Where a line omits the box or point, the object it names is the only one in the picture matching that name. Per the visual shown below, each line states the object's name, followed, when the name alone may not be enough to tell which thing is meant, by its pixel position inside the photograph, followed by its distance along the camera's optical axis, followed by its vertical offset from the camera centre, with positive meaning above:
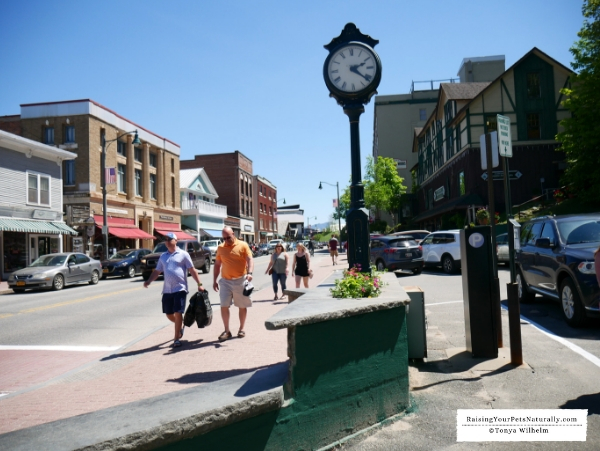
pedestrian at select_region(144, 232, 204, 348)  7.81 -0.58
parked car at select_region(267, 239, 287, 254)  61.72 -0.06
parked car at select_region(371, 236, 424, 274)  19.56 -0.48
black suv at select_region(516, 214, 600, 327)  7.45 -0.46
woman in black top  13.55 -0.52
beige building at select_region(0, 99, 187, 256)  34.94 +7.04
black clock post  6.52 +2.30
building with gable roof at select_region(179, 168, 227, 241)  55.62 +5.03
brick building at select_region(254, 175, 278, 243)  85.19 +6.87
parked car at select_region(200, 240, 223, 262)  37.12 +0.29
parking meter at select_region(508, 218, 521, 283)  6.01 -0.06
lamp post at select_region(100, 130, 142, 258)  30.19 +2.57
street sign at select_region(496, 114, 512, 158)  6.13 +1.29
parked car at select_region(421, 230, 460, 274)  19.84 -0.41
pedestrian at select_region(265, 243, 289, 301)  13.35 -0.49
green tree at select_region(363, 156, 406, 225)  55.72 +6.38
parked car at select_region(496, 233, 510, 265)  19.38 -0.43
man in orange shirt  7.98 -0.46
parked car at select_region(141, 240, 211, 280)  23.39 -0.31
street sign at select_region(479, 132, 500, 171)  6.15 +1.13
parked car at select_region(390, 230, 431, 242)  30.98 +0.47
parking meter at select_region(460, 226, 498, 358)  5.93 -0.63
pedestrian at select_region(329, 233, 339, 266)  31.05 -0.18
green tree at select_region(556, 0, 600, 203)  26.19 +6.51
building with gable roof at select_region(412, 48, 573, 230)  34.31 +8.27
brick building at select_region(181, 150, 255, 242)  72.56 +10.47
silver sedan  19.30 -0.77
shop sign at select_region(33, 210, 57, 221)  27.51 +2.32
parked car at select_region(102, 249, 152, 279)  25.73 -0.69
